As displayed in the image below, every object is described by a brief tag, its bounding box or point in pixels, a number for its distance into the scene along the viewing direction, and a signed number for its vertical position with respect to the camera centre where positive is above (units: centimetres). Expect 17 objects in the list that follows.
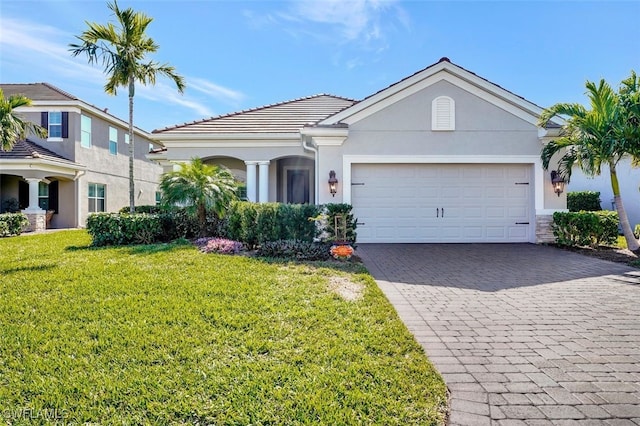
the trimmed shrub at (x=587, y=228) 1003 -49
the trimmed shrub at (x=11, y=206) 1698 +29
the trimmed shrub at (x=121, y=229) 1039 -53
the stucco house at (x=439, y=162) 1096 +164
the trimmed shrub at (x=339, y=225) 920 -26
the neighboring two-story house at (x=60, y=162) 1617 +252
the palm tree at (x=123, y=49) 1231 +606
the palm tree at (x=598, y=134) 891 +210
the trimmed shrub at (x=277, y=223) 920 -31
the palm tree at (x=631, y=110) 872 +265
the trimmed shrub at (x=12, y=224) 1379 -49
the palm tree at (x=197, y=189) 1031 +69
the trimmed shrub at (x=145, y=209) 1472 +12
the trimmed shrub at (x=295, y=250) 830 -96
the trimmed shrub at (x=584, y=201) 1633 +51
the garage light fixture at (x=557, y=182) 1093 +95
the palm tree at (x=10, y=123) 1140 +305
